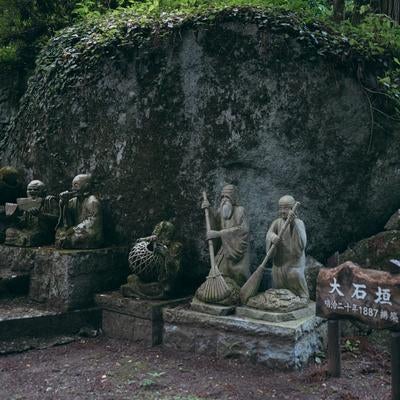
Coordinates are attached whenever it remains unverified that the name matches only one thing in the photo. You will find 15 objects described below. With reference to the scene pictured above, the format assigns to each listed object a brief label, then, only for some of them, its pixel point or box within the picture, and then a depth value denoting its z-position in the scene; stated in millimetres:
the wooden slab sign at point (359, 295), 4570
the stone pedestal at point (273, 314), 5574
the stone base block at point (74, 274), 6645
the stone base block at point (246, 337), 5406
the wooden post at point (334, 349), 5180
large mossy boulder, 6805
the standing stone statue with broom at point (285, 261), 5789
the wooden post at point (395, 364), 4566
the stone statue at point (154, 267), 6387
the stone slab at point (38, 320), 6279
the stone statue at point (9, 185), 8523
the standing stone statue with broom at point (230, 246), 6047
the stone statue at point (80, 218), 6910
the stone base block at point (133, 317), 6238
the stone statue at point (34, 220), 7430
